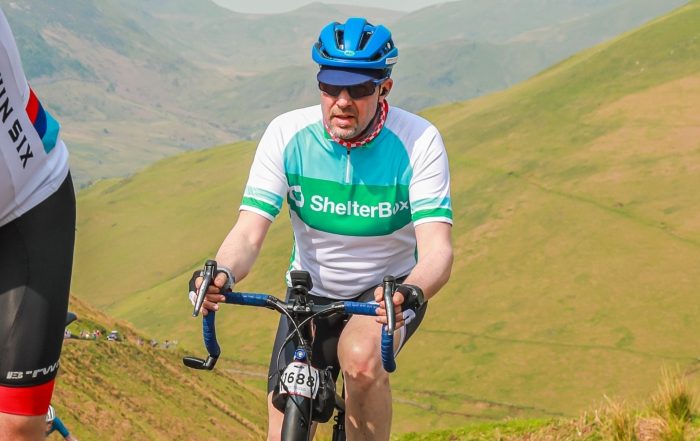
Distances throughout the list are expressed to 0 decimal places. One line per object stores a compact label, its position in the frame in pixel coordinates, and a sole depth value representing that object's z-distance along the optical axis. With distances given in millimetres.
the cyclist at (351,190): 5895
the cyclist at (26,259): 4691
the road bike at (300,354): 5172
